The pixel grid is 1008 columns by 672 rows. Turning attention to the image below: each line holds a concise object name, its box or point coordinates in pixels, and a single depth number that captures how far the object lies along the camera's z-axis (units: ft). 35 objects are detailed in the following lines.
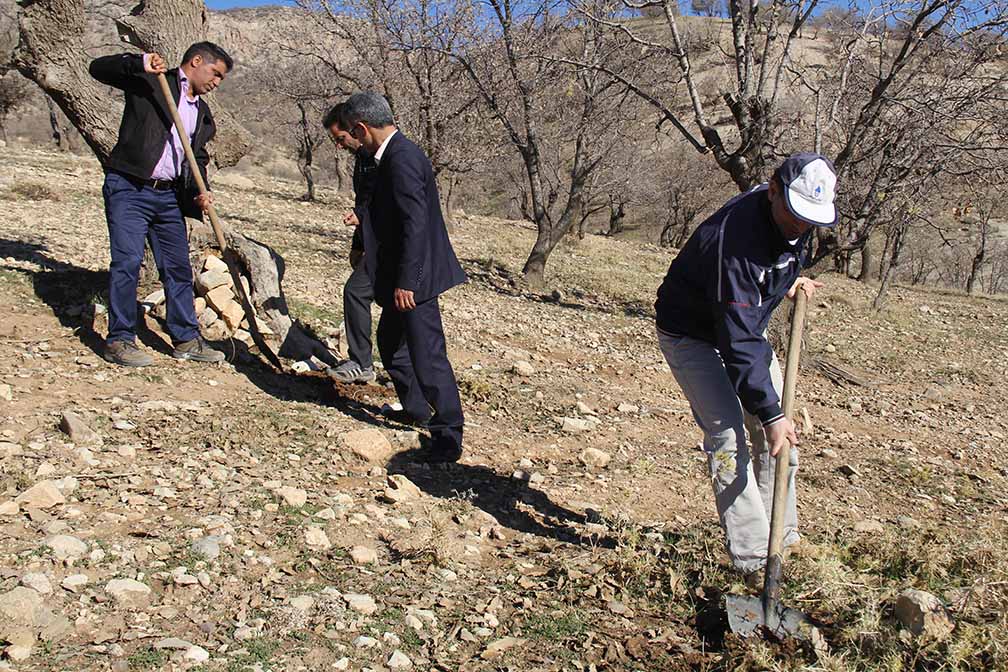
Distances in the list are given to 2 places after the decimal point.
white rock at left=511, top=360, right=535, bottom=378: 21.49
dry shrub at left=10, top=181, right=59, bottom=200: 34.56
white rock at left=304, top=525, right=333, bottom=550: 11.05
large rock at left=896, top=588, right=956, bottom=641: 9.02
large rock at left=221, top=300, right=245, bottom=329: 19.39
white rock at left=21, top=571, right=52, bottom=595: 8.90
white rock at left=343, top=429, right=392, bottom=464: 14.40
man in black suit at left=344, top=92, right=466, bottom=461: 13.57
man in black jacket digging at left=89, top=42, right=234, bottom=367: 15.37
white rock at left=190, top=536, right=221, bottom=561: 10.18
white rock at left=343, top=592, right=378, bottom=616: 9.66
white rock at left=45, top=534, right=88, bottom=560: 9.61
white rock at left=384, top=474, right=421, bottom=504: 12.83
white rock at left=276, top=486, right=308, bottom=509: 12.09
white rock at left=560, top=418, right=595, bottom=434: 17.70
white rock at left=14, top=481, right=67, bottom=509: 10.66
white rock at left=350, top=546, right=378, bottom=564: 10.88
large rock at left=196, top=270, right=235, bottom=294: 19.58
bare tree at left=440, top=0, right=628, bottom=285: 38.34
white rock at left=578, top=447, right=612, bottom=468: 15.96
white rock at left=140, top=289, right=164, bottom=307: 19.17
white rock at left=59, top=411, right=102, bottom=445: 12.65
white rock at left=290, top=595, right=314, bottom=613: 9.52
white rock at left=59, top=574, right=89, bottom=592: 9.09
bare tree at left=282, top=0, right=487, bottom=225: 41.47
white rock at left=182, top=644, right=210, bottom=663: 8.28
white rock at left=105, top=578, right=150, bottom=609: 9.05
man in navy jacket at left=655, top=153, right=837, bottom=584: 9.11
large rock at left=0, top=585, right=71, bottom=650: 8.23
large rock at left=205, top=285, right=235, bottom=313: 19.36
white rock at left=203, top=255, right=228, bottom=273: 20.06
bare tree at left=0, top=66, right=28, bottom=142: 81.41
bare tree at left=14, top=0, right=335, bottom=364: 18.04
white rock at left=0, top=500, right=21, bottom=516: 10.41
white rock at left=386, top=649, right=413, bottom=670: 8.78
